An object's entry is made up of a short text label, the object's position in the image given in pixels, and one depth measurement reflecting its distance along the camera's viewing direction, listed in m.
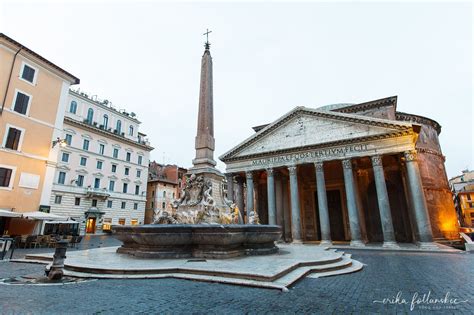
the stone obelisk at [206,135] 9.27
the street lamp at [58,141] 16.95
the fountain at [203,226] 7.15
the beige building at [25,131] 14.92
